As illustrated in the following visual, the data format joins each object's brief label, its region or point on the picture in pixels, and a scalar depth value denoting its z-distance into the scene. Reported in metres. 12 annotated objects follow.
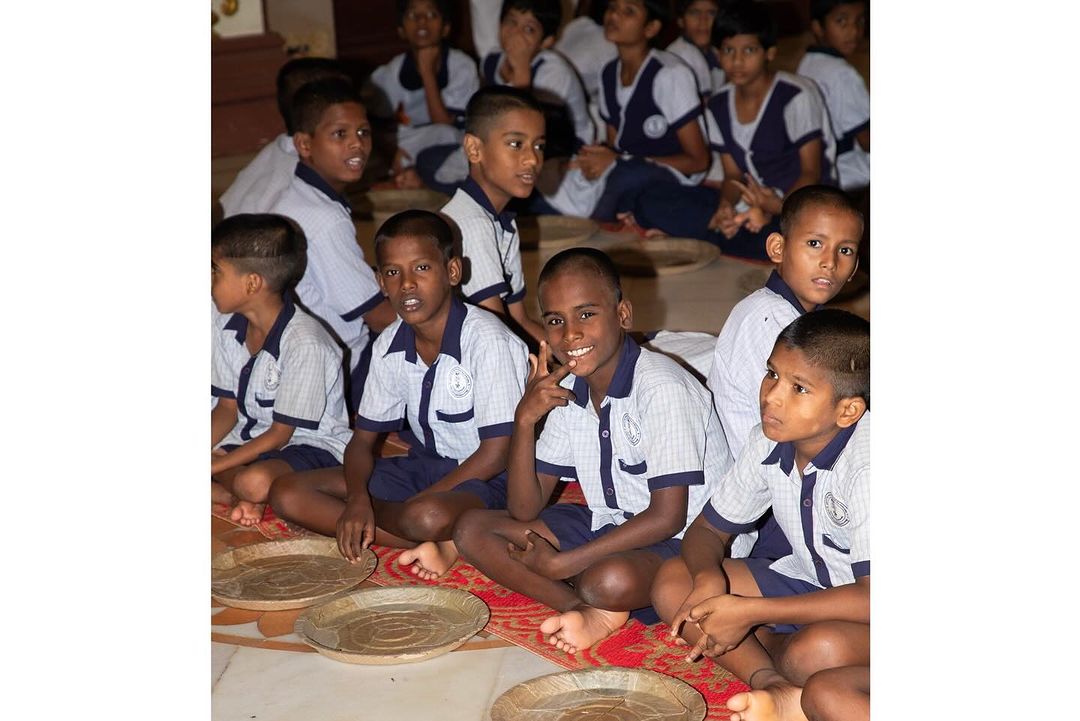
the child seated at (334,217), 3.62
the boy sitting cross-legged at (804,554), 2.09
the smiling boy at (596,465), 2.46
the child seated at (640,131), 5.39
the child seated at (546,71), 5.79
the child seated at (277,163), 3.87
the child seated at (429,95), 6.00
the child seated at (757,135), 4.77
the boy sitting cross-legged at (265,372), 3.13
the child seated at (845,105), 5.32
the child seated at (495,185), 3.41
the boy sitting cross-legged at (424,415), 2.83
